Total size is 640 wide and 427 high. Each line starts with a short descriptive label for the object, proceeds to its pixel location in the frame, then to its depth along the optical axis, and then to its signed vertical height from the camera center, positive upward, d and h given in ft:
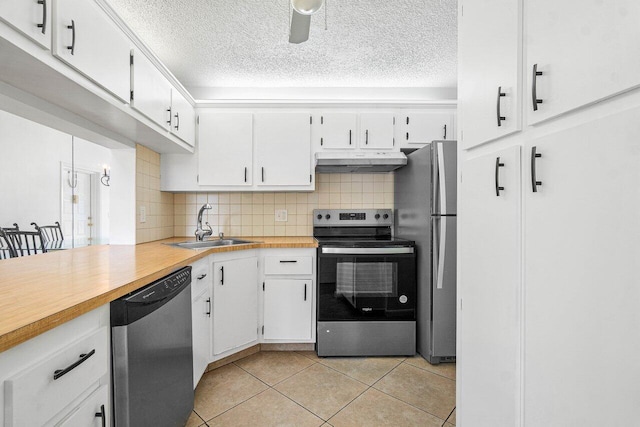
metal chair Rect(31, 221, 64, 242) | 14.14 -1.05
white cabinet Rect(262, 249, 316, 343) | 7.84 -2.44
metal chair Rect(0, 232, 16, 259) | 8.27 -1.08
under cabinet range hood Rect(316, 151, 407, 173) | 8.36 +1.55
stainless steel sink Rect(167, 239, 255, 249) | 7.89 -0.84
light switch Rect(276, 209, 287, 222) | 9.84 -0.09
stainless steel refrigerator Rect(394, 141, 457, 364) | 7.12 -0.96
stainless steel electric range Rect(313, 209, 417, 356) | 7.62 -2.22
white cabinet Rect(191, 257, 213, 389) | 5.76 -2.12
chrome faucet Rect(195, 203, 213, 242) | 8.32 -0.48
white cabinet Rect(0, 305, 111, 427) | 2.05 -1.33
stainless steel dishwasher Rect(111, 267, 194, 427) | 3.24 -1.82
